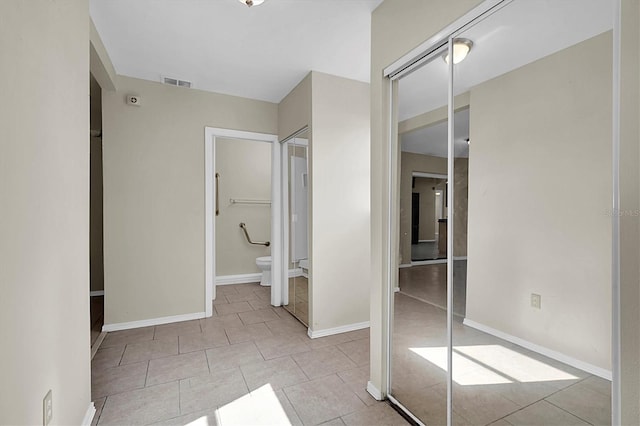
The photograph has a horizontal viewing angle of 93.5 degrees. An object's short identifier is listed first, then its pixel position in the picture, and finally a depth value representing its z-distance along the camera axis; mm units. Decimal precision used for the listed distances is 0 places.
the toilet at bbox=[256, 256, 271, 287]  4730
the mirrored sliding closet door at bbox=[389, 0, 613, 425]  1005
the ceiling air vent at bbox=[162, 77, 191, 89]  3256
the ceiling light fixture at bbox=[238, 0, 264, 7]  1956
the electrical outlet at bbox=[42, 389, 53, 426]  1171
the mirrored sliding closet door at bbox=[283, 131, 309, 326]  3299
